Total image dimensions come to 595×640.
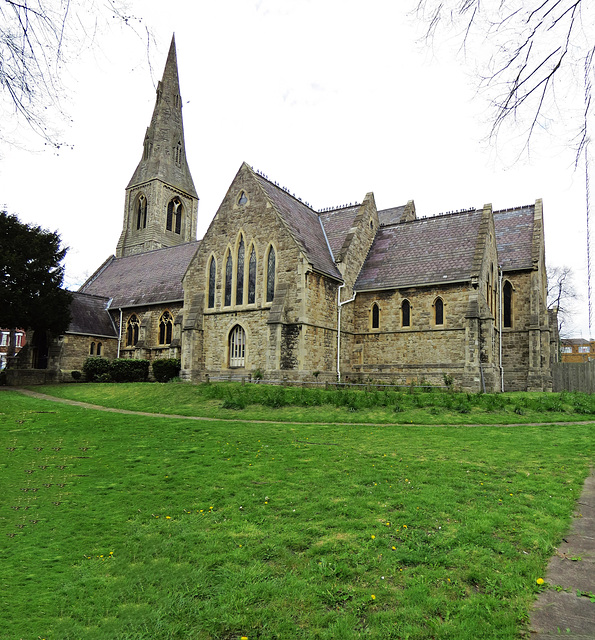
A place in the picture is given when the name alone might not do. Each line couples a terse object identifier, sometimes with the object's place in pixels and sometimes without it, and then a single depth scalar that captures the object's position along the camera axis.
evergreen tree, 27.61
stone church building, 23.47
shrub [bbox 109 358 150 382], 31.08
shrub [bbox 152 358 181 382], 28.81
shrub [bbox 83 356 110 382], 31.94
